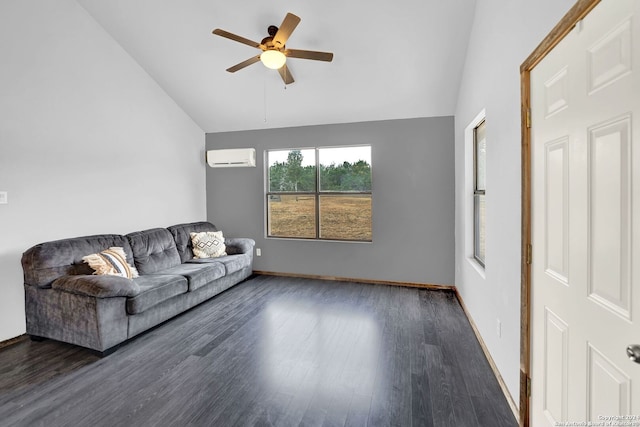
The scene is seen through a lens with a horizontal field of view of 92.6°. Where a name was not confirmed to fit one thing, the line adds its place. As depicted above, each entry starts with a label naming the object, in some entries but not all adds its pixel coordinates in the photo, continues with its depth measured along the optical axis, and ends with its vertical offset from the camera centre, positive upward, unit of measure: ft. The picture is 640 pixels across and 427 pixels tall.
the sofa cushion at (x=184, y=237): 14.37 -1.25
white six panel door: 3.09 -0.15
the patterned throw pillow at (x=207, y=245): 14.80 -1.69
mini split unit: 16.21 +2.87
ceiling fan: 8.66 +4.84
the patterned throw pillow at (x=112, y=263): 9.93 -1.72
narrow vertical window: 10.37 +0.58
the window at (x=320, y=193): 15.38 +0.90
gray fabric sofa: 8.57 -2.54
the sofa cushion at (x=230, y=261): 13.69 -2.30
